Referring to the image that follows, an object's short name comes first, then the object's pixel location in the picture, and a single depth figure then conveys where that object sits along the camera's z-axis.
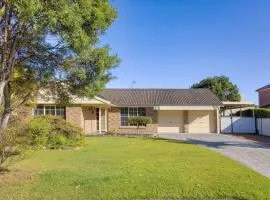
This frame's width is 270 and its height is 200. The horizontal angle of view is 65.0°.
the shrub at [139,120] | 23.11
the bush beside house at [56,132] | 12.74
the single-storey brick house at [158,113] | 23.76
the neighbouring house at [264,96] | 31.96
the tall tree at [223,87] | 45.31
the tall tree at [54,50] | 5.56
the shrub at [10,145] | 7.32
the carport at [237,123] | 24.44
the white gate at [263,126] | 22.05
